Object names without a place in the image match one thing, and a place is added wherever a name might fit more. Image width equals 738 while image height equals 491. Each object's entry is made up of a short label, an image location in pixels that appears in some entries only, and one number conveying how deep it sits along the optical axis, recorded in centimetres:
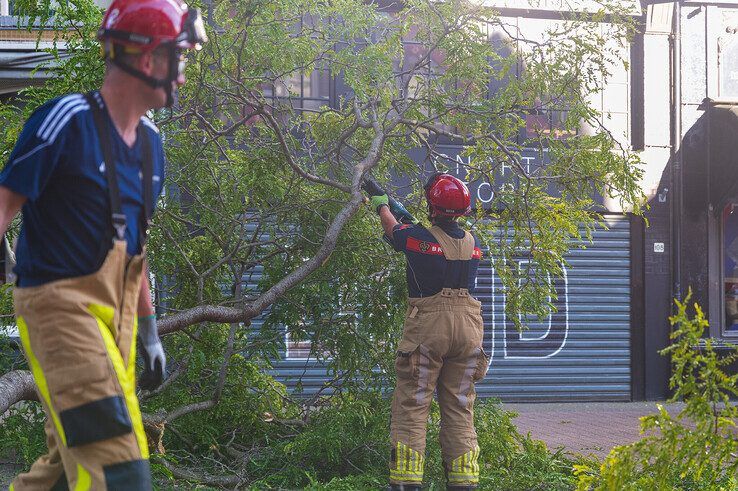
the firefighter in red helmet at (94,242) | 498
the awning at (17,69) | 2217
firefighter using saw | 1090
